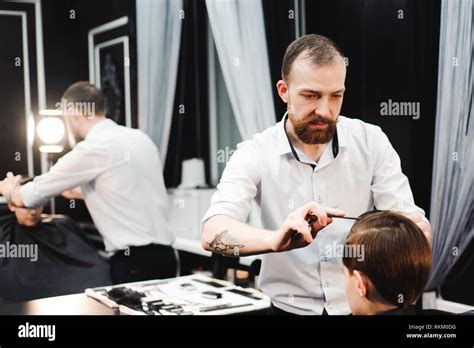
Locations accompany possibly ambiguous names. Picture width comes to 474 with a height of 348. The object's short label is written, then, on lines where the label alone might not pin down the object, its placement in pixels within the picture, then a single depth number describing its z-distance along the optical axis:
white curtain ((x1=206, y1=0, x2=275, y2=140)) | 2.50
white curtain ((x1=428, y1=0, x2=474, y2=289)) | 2.45
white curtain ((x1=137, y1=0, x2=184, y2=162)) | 2.50
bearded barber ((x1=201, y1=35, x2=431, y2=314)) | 2.21
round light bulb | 2.42
